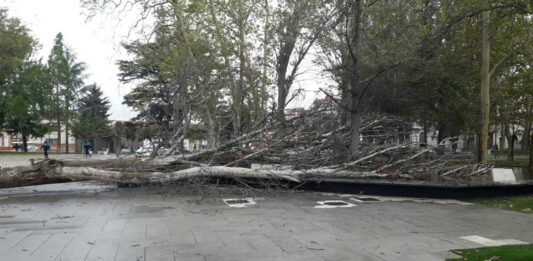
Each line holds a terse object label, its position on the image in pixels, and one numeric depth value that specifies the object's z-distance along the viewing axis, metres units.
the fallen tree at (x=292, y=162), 11.98
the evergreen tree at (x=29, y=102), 40.28
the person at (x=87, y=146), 36.88
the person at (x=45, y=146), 32.01
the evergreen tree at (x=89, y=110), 49.25
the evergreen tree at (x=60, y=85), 48.78
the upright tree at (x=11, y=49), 34.29
